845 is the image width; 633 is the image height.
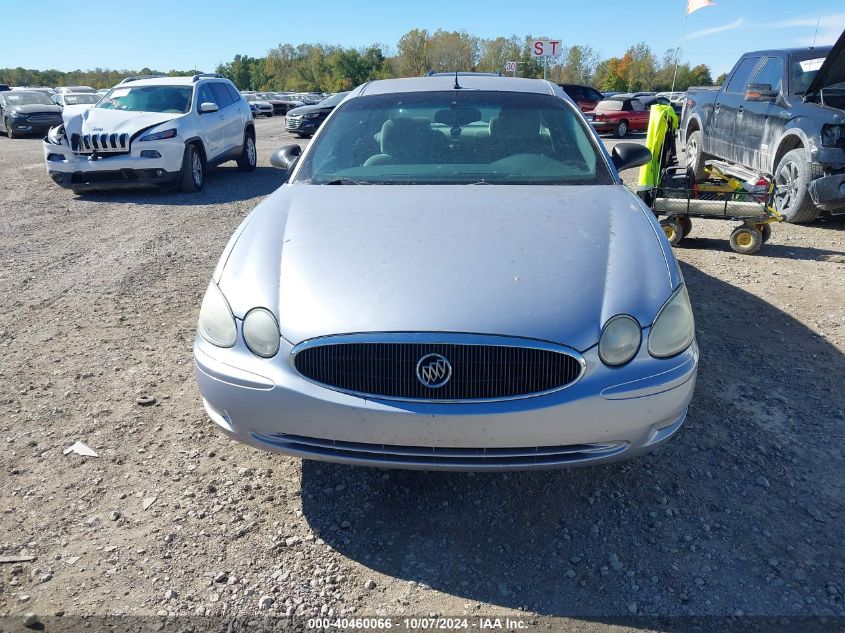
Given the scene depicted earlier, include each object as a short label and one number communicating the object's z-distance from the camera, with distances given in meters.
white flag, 14.95
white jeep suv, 9.37
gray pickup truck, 7.07
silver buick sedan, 2.31
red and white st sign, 23.07
